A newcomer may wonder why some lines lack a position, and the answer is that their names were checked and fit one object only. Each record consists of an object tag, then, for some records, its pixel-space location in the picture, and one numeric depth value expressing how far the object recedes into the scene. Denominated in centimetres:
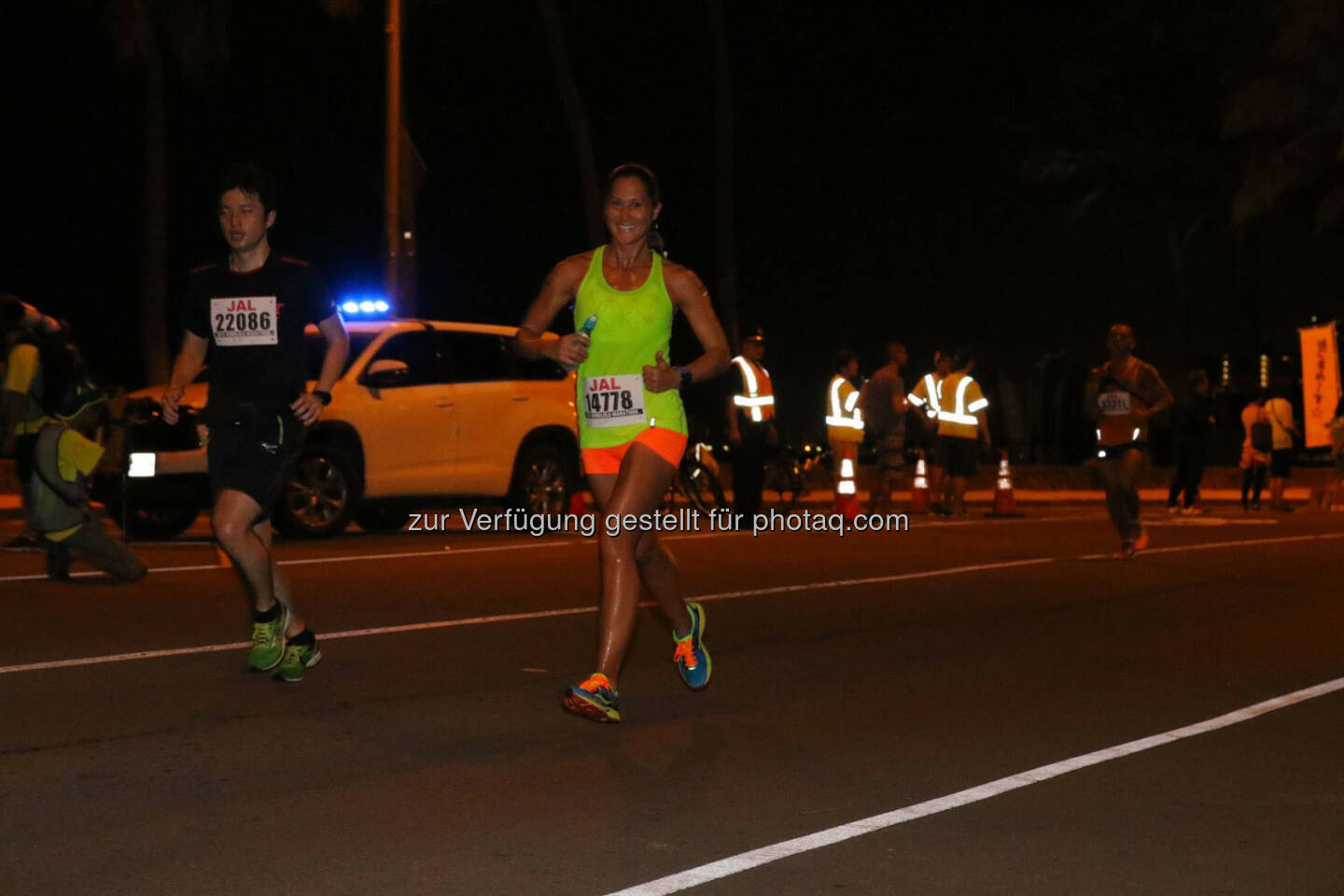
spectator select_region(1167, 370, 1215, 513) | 2353
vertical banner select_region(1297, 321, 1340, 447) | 2942
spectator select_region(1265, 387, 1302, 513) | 2502
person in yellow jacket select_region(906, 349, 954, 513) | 2212
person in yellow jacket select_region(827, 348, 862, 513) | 2008
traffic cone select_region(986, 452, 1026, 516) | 2211
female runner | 778
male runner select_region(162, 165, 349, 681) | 840
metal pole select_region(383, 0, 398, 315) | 2302
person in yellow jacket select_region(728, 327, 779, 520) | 1881
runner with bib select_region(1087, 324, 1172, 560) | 1581
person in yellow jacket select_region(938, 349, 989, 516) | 2172
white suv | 1619
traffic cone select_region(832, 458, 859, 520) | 1989
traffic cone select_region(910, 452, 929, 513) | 2200
